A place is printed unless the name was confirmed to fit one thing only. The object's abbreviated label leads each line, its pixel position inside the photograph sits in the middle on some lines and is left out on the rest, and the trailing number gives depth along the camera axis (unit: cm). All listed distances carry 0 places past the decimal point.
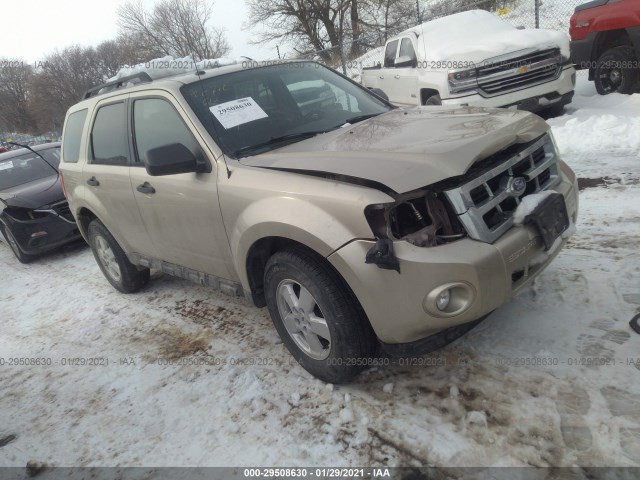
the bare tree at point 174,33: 3700
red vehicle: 737
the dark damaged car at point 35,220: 670
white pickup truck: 738
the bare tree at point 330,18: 2756
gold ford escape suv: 227
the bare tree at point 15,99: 5851
